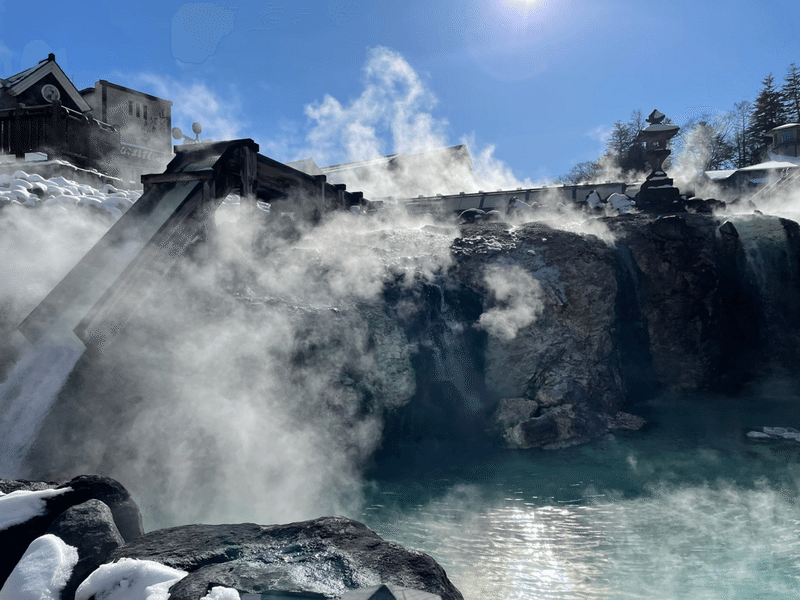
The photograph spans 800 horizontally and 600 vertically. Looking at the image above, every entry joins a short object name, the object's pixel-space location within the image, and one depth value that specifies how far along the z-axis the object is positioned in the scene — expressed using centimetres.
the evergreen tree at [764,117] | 3762
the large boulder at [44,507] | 279
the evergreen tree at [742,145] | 3888
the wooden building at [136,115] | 2402
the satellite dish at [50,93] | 1630
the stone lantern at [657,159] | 1170
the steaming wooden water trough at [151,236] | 507
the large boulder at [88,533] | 258
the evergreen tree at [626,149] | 3516
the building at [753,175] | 2600
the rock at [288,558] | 227
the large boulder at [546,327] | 747
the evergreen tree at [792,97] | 3778
